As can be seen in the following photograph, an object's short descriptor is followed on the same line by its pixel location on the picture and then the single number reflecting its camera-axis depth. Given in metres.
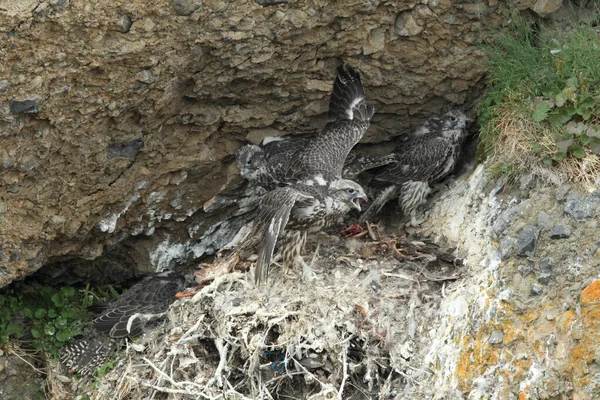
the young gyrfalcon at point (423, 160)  15.52
